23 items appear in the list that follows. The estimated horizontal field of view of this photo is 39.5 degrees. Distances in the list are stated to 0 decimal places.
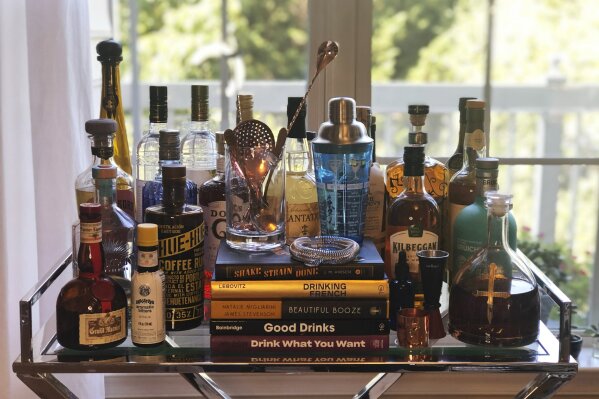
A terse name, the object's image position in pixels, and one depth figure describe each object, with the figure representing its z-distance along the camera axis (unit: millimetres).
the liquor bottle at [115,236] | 1153
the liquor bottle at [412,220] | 1167
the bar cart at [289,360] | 1035
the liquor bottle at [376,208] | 1257
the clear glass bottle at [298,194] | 1215
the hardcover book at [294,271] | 1062
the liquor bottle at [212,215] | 1212
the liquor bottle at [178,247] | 1077
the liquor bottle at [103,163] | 1146
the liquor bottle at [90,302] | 1031
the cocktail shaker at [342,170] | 1117
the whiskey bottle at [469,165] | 1224
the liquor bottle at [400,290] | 1090
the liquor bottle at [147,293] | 1032
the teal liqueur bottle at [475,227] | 1153
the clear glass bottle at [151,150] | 1232
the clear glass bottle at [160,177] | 1172
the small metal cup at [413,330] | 1062
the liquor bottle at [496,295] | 1062
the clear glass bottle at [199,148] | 1262
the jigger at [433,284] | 1082
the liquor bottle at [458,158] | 1309
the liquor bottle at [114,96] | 1229
